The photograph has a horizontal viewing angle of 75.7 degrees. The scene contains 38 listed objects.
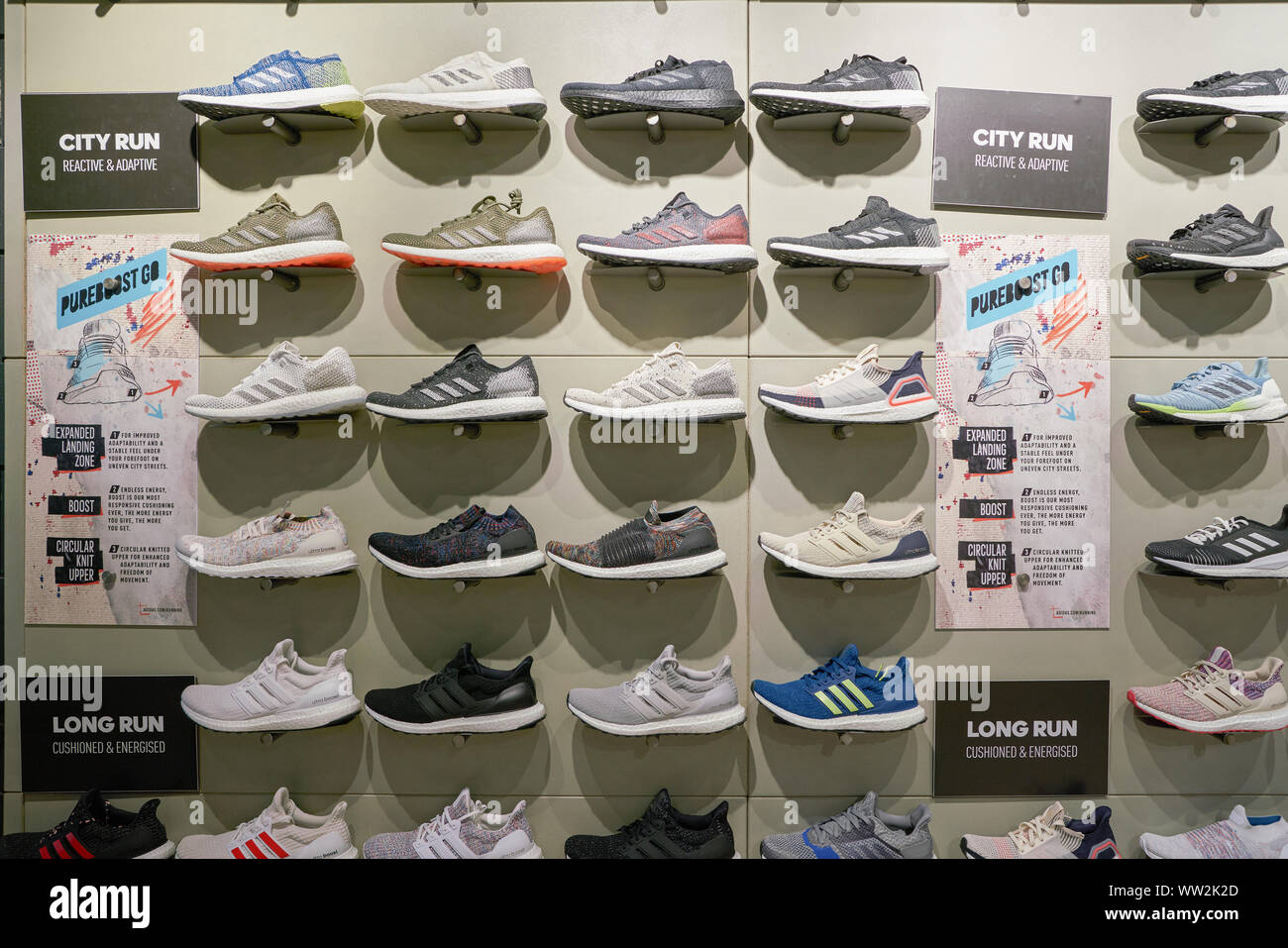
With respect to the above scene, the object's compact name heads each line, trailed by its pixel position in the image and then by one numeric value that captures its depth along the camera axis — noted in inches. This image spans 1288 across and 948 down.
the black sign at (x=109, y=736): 133.0
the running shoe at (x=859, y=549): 123.6
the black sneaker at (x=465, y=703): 123.9
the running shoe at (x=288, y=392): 124.4
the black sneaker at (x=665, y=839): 121.6
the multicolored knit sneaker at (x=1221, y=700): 127.3
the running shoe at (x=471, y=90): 124.5
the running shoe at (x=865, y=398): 124.3
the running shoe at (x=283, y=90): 125.0
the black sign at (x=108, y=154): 133.1
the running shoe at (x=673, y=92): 123.3
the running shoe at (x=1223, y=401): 126.7
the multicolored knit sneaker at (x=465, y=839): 123.0
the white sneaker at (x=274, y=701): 125.4
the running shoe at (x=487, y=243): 123.6
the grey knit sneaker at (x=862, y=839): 121.3
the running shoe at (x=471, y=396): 123.0
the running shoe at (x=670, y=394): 123.5
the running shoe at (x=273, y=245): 125.3
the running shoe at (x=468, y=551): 123.0
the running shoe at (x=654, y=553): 122.0
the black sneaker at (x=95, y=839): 124.4
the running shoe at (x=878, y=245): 123.6
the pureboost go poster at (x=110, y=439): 133.5
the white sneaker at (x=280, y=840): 123.8
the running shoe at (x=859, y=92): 123.1
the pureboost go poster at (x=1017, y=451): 132.6
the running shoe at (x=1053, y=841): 125.3
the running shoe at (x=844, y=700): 123.7
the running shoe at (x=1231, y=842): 127.0
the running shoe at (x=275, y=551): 124.6
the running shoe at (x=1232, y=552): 126.4
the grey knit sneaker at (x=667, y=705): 123.7
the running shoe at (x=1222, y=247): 126.3
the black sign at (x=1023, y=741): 132.5
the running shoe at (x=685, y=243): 122.5
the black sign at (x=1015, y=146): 131.6
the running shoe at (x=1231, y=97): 125.6
